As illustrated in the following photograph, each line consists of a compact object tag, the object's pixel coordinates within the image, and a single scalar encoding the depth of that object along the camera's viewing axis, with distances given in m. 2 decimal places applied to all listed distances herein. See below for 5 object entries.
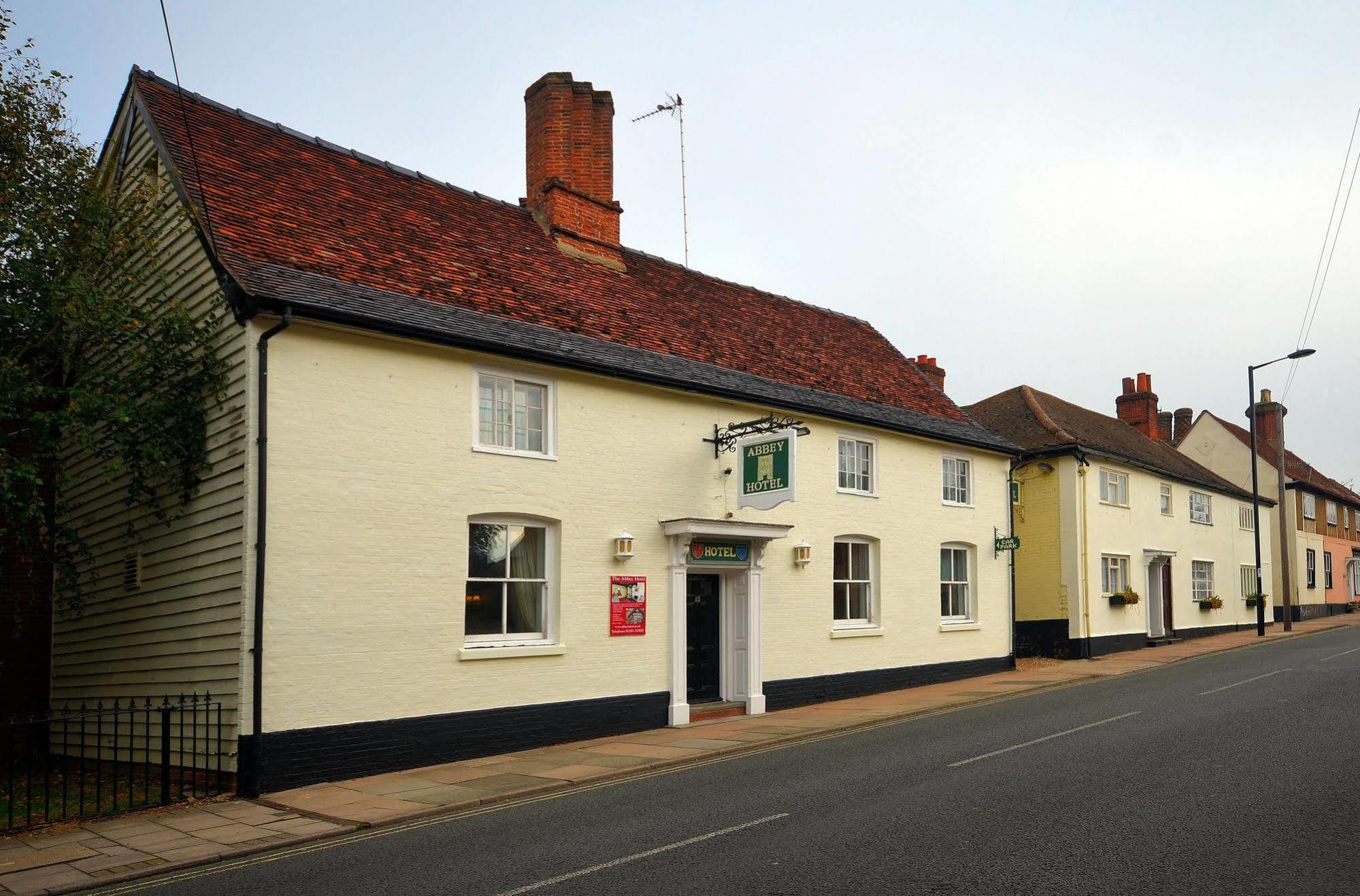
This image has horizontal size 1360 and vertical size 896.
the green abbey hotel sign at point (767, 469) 15.72
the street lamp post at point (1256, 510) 33.19
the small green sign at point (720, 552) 16.41
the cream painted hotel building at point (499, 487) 11.95
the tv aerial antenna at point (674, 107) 25.03
